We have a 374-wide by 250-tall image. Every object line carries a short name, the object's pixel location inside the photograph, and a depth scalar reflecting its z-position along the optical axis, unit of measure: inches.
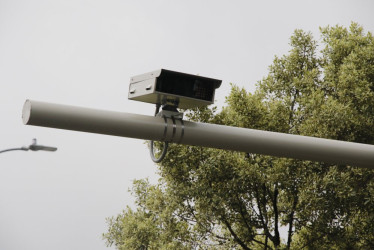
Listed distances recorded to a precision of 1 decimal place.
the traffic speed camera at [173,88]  379.9
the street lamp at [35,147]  838.7
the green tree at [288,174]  1173.7
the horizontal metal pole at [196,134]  362.6
